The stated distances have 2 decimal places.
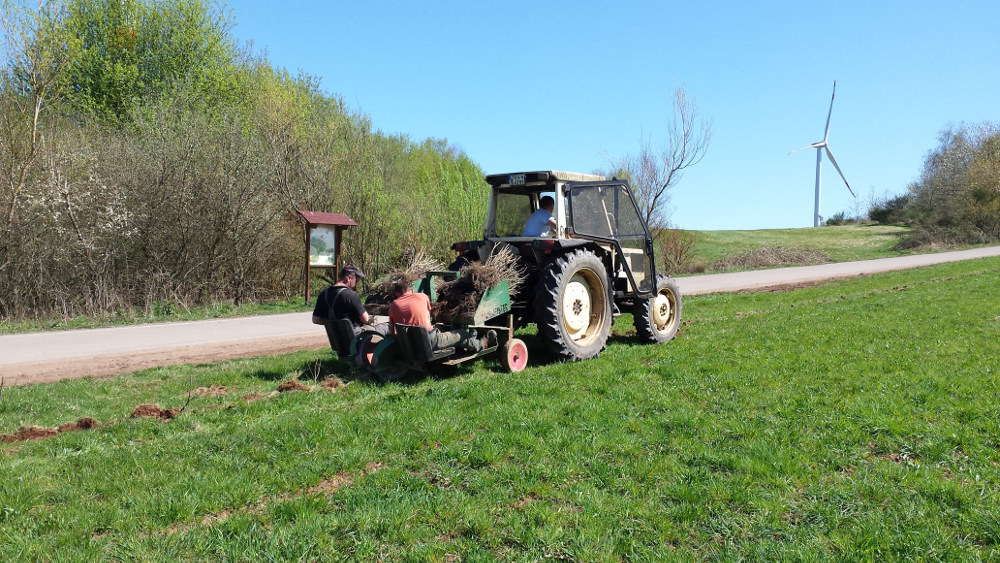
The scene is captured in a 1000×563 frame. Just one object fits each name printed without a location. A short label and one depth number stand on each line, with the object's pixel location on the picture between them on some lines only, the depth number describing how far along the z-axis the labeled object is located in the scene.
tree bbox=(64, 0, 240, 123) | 25.11
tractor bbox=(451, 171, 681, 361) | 7.79
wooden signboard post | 15.67
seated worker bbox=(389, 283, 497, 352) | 6.90
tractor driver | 8.12
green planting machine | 6.77
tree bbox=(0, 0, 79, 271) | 12.84
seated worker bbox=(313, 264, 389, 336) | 7.52
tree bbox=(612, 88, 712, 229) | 23.17
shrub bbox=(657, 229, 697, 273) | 27.39
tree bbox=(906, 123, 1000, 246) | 43.34
